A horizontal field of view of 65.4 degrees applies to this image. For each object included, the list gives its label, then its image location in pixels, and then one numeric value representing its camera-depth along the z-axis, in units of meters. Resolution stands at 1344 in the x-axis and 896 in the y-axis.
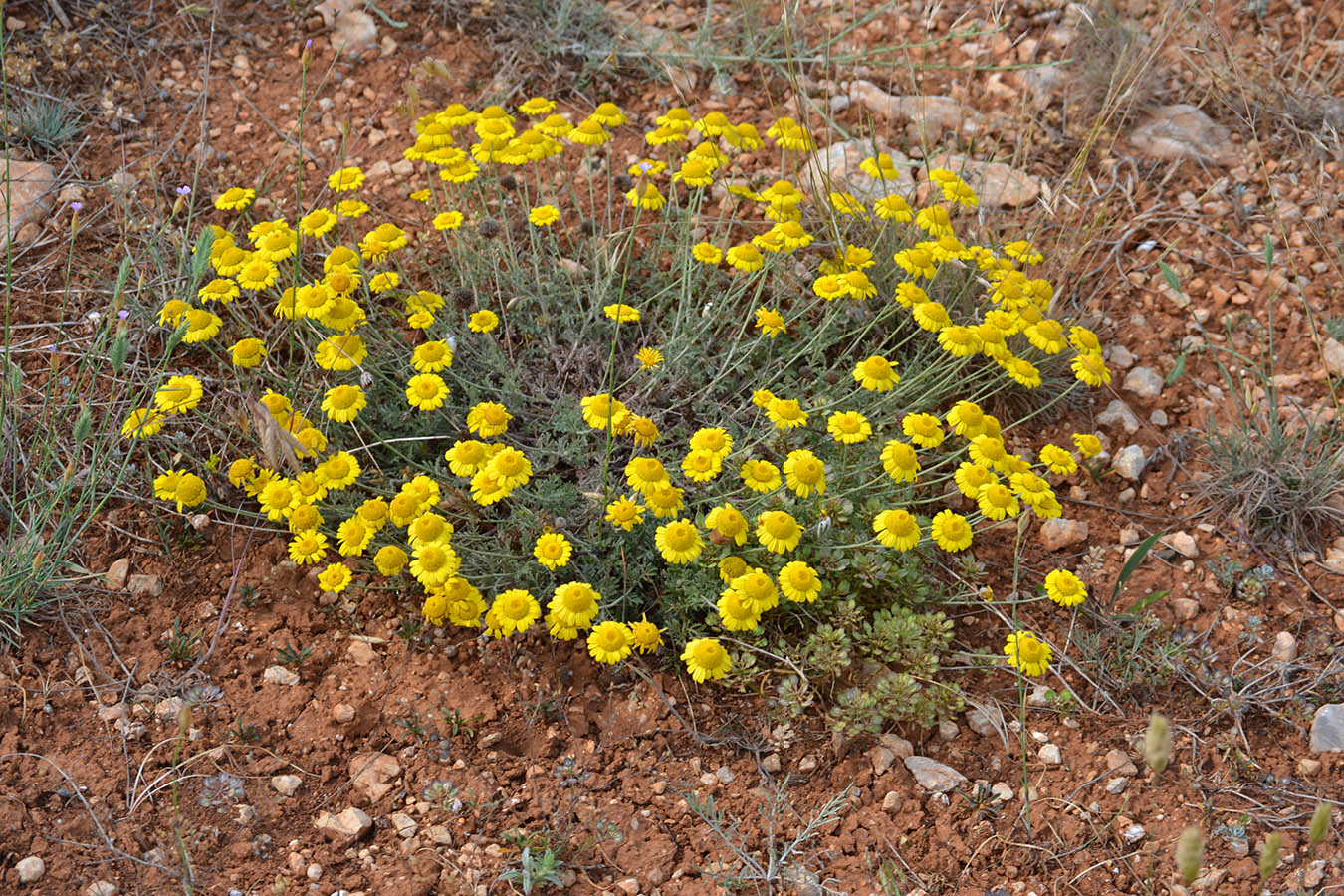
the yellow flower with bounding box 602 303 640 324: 3.22
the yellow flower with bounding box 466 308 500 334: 3.29
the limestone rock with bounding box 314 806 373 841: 2.43
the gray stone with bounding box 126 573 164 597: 2.94
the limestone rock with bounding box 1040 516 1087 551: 3.39
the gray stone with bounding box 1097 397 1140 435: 3.77
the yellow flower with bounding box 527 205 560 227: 3.41
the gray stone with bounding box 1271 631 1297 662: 3.04
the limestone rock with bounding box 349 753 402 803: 2.55
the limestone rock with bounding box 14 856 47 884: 2.22
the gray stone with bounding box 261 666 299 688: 2.79
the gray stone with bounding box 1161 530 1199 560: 3.36
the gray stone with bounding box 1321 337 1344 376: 3.84
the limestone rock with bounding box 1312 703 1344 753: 2.78
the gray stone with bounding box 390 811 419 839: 2.45
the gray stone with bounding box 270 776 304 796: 2.52
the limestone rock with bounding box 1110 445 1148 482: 3.60
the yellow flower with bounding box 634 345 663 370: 3.18
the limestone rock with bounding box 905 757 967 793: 2.68
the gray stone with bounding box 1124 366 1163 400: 3.87
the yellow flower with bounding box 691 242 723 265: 3.31
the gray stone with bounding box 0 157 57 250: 3.76
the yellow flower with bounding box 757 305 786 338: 3.29
